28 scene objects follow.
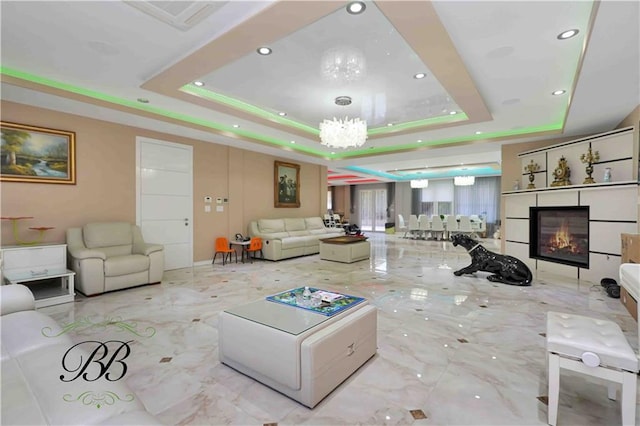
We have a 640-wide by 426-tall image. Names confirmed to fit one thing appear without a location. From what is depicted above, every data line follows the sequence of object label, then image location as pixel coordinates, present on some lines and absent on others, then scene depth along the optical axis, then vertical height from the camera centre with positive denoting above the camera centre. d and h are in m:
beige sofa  7.19 -0.68
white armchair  4.21 -0.74
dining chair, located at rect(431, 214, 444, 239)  11.71 -0.54
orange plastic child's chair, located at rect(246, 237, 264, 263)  6.96 -0.82
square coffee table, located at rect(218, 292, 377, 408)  1.90 -0.96
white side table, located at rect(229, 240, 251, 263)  6.84 -0.84
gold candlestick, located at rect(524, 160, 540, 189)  6.28 +0.88
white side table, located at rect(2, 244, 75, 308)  3.77 -0.80
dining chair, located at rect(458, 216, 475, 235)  11.14 -0.54
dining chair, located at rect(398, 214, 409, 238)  13.55 -0.67
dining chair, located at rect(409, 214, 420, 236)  12.37 -0.56
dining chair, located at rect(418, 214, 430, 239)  12.12 -0.55
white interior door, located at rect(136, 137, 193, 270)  5.67 +0.27
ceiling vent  2.41 +1.71
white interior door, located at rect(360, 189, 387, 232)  16.42 +0.09
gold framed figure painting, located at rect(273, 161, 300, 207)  8.51 +0.78
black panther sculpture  4.88 -0.95
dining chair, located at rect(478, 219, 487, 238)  11.88 -0.68
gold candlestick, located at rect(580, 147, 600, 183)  5.14 +0.90
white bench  1.59 -0.82
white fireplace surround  4.64 +0.28
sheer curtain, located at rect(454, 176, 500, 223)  13.09 +0.58
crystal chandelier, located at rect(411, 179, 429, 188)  12.98 +1.19
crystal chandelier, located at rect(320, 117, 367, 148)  4.89 +1.32
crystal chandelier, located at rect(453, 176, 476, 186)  11.93 +1.25
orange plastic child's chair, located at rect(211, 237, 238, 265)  6.68 -0.86
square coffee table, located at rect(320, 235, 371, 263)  6.86 -0.93
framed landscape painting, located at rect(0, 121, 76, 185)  4.15 +0.83
